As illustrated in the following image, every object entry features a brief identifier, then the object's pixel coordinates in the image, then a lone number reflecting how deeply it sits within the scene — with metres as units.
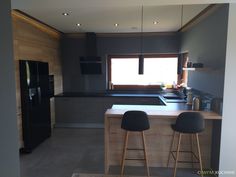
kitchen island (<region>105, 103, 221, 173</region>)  3.17
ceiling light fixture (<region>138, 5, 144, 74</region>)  3.87
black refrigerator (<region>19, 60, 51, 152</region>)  3.63
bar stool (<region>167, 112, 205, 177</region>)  2.67
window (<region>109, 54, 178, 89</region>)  5.82
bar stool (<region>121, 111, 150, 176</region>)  2.75
